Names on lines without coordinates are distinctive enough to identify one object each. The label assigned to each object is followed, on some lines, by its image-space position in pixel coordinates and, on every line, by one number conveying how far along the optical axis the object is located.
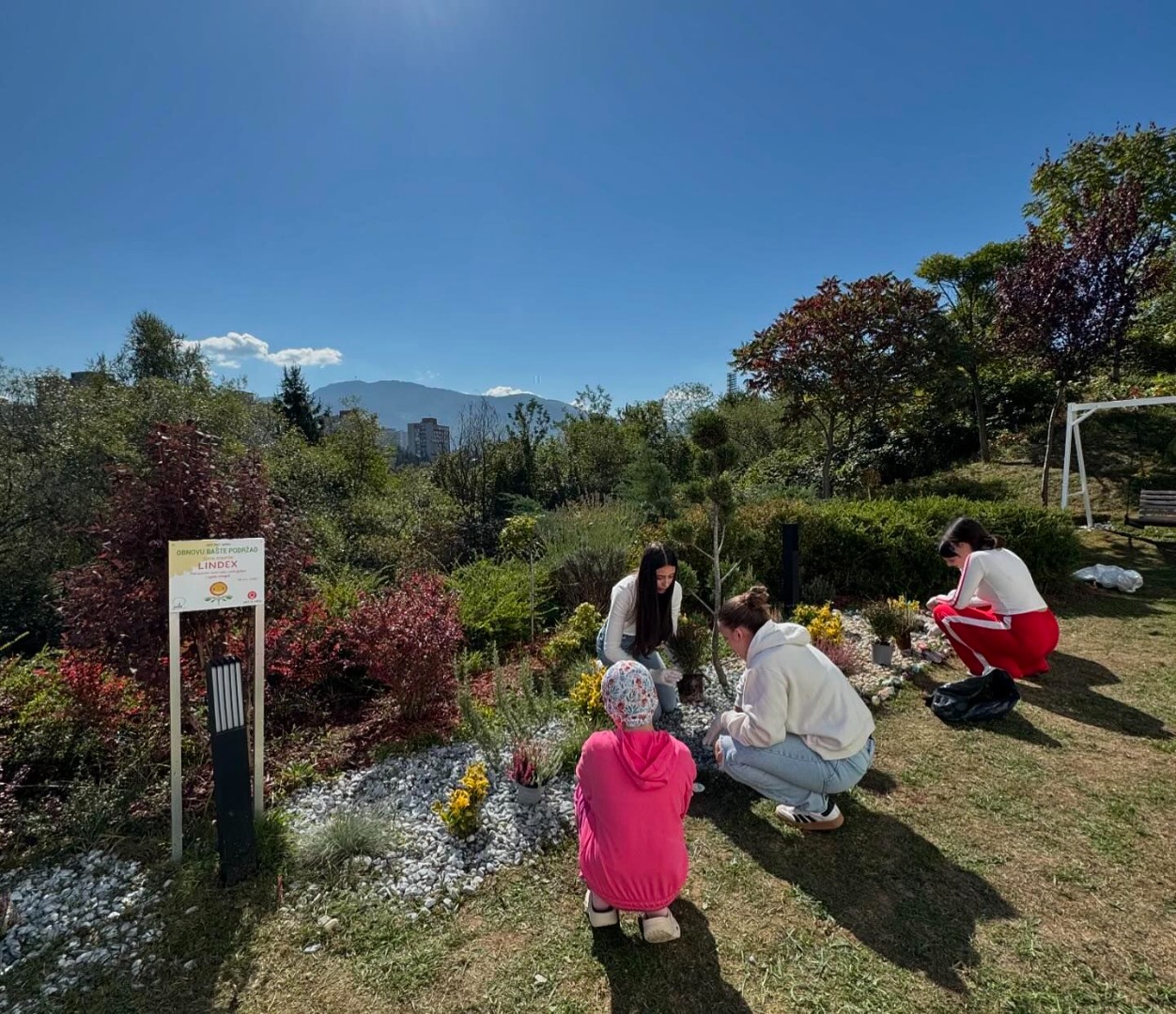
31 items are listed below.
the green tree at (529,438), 13.25
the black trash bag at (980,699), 3.71
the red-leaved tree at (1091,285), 8.65
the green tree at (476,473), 11.65
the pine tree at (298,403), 27.92
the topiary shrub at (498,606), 5.40
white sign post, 2.50
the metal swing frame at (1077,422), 8.15
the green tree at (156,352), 27.00
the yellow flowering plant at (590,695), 3.59
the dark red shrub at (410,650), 3.63
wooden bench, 8.19
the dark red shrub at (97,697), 3.21
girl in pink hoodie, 2.04
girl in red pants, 4.05
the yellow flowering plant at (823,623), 4.41
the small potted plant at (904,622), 4.70
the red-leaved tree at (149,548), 2.88
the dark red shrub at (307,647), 3.73
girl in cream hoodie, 2.61
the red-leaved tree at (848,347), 10.20
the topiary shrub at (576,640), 4.79
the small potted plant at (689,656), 4.16
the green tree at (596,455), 14.22
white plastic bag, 6.44
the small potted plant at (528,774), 2.94
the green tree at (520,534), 5.42
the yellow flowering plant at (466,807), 2.62
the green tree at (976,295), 11.59
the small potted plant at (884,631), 4.63
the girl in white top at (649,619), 3.57
